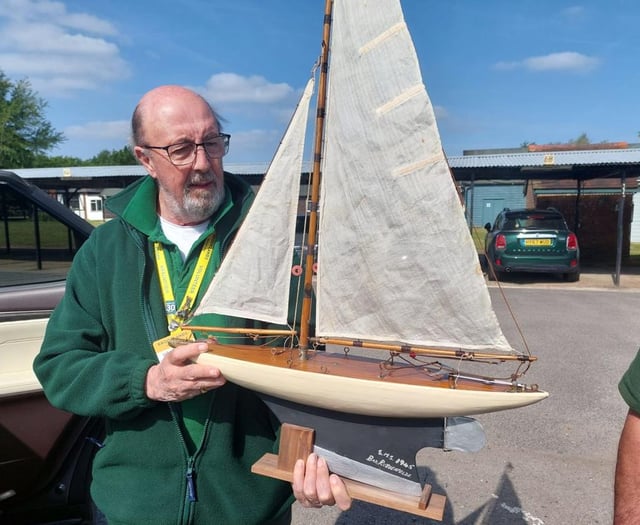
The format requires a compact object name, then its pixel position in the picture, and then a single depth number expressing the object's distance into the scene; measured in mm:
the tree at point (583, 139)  80625
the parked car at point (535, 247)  12070
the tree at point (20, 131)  39875
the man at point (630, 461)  1479
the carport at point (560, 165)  13562
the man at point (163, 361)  1647
